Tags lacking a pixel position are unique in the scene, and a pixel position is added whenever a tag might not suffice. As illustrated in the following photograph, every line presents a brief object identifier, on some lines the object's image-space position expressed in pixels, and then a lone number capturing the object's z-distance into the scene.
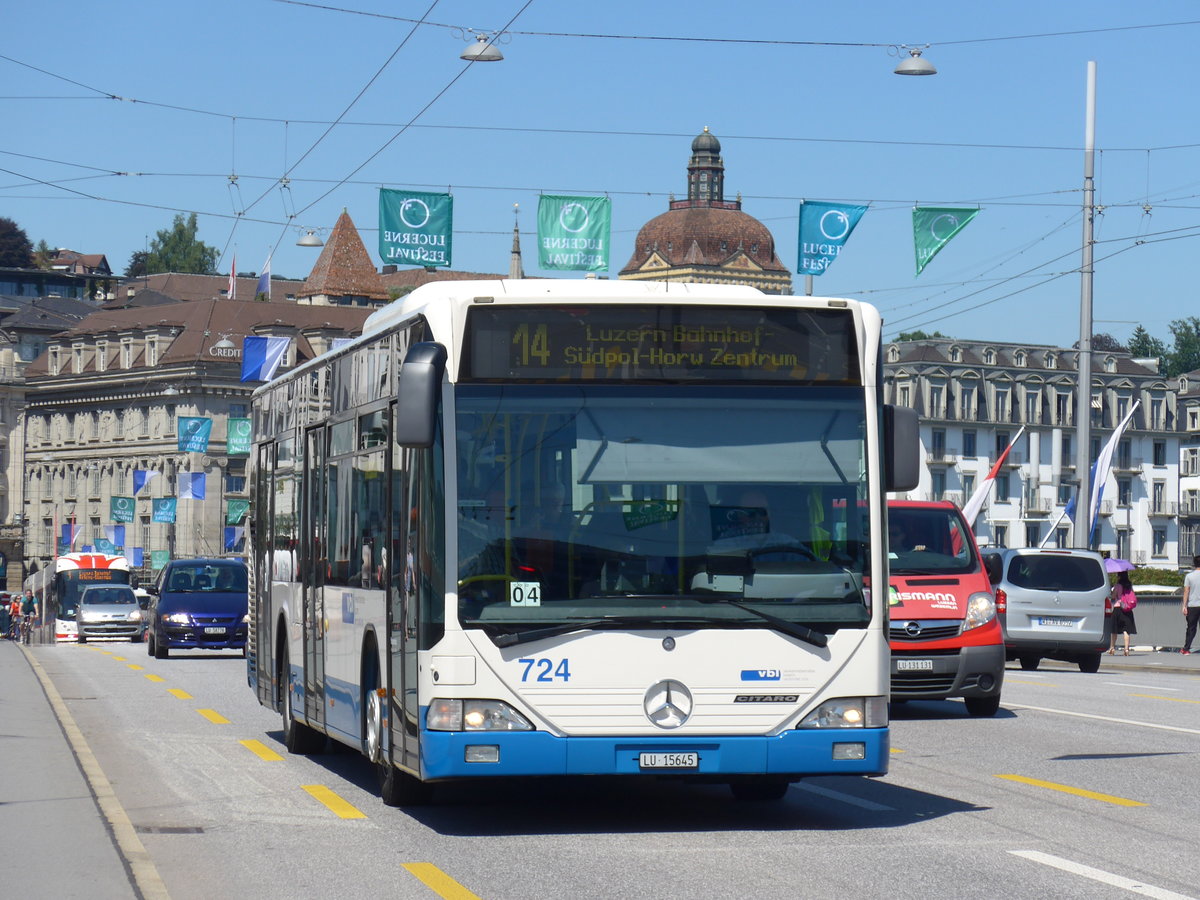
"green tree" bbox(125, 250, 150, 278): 181.38
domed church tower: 191.31
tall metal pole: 38.00
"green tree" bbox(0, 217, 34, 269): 183.45
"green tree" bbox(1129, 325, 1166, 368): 169.88
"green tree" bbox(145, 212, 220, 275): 173.88
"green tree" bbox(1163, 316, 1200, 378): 167.38
